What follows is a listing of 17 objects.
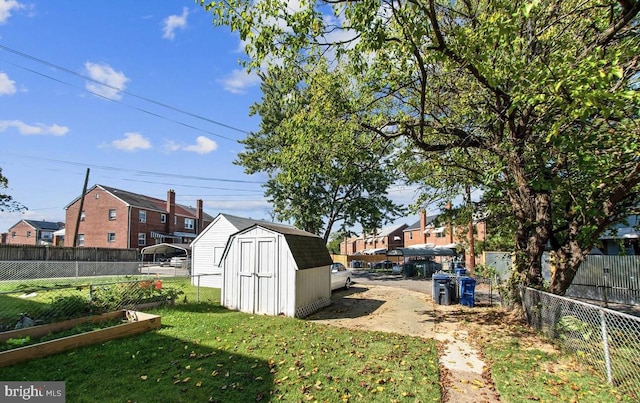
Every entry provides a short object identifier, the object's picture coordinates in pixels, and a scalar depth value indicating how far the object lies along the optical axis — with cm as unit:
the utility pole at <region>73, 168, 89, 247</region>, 2485
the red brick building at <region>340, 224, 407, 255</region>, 5891
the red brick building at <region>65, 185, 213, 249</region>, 3703
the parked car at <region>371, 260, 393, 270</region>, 3688
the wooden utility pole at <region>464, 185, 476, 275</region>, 2015
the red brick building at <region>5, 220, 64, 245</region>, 5356
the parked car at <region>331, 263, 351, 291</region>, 1711
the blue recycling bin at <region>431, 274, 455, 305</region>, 1331
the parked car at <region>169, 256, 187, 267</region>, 3149
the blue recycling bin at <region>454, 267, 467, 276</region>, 1865
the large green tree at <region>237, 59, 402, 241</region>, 848
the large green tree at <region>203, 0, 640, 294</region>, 511
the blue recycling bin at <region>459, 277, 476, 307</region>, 1256
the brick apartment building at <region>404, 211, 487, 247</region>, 4196
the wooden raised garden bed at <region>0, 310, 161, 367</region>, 577
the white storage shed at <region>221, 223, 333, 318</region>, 1049
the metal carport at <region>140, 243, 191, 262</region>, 3238
